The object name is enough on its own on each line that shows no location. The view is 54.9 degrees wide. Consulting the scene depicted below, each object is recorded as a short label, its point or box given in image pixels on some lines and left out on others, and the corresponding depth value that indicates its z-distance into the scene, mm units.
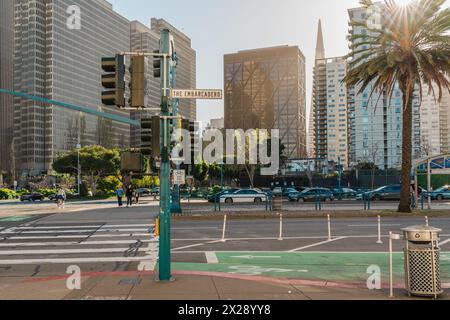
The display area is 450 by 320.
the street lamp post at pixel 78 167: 62019
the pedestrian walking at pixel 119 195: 34875
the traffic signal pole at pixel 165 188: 8328
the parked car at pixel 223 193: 39591
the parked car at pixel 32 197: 52594
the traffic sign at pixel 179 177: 23078
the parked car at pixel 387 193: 39625
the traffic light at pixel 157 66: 8602
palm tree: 23656
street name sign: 8594
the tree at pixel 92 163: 62125
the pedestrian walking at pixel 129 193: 36059
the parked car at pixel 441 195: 40656
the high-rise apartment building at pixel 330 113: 188000
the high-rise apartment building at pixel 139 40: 176625
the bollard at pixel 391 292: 7244
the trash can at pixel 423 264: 7164
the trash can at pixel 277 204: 26894
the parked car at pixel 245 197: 39375
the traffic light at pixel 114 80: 8188
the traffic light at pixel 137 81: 8141
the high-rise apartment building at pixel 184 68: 120312
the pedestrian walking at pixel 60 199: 33394
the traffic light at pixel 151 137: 8180
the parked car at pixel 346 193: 42688
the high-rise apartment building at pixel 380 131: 136625
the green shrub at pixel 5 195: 61341
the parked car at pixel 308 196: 41062
